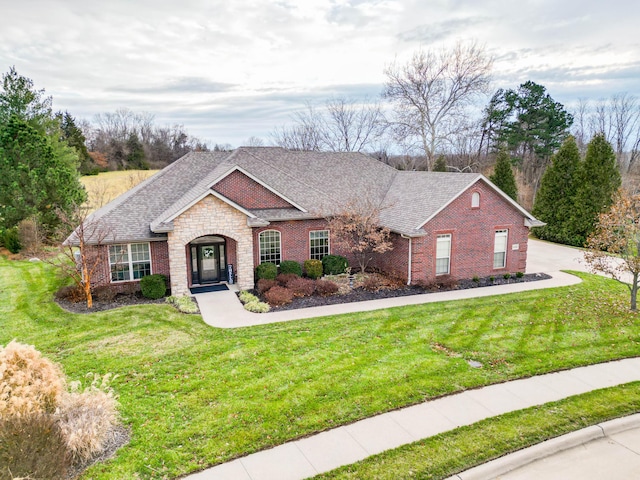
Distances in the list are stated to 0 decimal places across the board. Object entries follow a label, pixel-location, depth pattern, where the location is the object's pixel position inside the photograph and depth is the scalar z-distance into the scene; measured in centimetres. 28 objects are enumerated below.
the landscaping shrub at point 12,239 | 2541
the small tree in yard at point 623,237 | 1427
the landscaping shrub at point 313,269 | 1938
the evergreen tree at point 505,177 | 3108
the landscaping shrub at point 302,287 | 1725
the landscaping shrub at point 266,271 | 1842
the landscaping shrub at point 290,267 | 1905
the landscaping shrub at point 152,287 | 1672
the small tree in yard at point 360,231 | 1831
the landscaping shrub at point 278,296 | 1614
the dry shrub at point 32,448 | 617
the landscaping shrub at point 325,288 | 1730
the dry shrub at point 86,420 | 716
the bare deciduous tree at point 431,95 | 3769
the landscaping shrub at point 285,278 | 1816
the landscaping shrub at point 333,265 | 1997
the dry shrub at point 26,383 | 714
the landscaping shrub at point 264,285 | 1747
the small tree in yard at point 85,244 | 1543
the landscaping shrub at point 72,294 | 1633
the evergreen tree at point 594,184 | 2805
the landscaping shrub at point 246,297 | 1639
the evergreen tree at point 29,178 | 2419
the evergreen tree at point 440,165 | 3406
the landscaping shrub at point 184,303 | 1544
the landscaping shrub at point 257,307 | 1548
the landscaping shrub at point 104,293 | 1625
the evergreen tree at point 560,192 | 2980
